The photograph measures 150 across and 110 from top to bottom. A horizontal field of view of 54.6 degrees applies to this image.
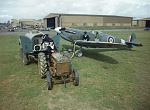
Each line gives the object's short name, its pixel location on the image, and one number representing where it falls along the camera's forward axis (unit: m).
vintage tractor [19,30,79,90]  5.80
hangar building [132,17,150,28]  86.62
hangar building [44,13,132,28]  69.44
